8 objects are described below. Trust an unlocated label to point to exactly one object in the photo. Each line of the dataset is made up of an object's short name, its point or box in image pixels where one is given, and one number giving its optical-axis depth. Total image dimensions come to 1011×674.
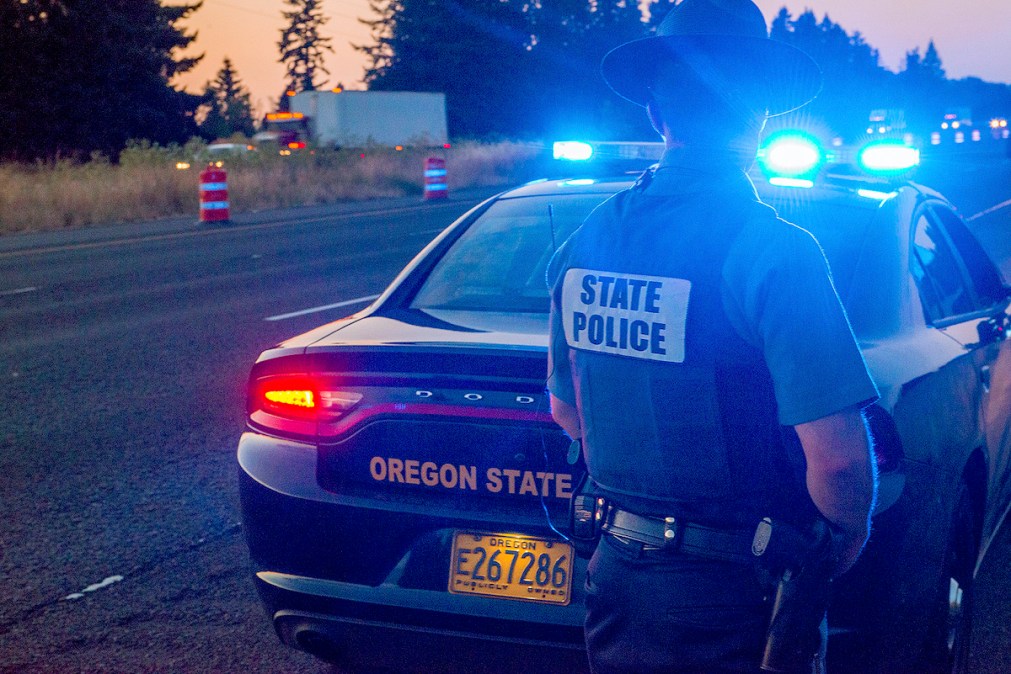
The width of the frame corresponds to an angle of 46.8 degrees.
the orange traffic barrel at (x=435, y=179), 26.25
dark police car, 2.63
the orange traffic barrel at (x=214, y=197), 20.22
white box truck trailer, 42.72
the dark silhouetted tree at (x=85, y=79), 43.03
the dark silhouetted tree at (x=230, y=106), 100.88
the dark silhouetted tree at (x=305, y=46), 98.62
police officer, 1.78
